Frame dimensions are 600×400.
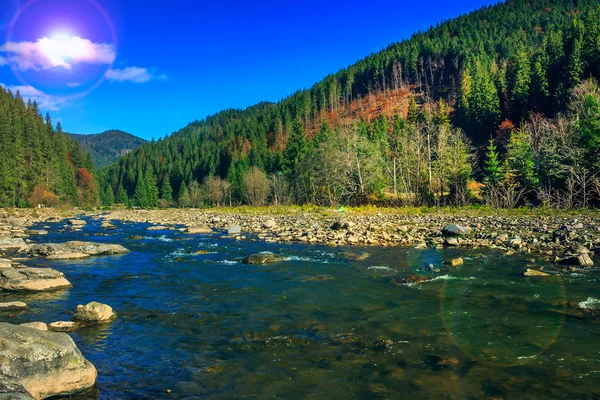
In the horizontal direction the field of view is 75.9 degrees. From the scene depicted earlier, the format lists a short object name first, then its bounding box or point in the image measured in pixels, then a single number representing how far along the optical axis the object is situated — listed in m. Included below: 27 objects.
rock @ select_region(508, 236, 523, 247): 17.00
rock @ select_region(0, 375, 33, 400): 4.38
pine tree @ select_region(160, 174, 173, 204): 112.00
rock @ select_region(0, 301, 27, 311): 9.80
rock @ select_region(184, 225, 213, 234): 29.70
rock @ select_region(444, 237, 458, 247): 18.39
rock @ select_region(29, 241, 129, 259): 18.22
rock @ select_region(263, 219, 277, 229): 30.20
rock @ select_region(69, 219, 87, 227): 37.78
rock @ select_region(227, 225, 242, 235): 27.57
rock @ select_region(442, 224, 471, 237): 20.41
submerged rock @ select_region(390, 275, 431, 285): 11.96
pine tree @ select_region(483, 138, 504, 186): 41.62
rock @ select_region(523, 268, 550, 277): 12.12
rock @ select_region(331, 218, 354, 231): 25.61
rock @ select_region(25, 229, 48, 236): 28.19
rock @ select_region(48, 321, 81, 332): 8.31
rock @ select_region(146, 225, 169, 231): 33.53
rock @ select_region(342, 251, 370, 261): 16.15
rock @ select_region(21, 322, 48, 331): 7.71
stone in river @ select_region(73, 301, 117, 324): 8.81
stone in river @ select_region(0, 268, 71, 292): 11.73
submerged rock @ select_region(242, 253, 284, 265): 16.03
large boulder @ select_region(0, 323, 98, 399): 5.38
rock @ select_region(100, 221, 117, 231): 34.38
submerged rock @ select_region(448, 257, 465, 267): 14.14
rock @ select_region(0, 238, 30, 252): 19.80
